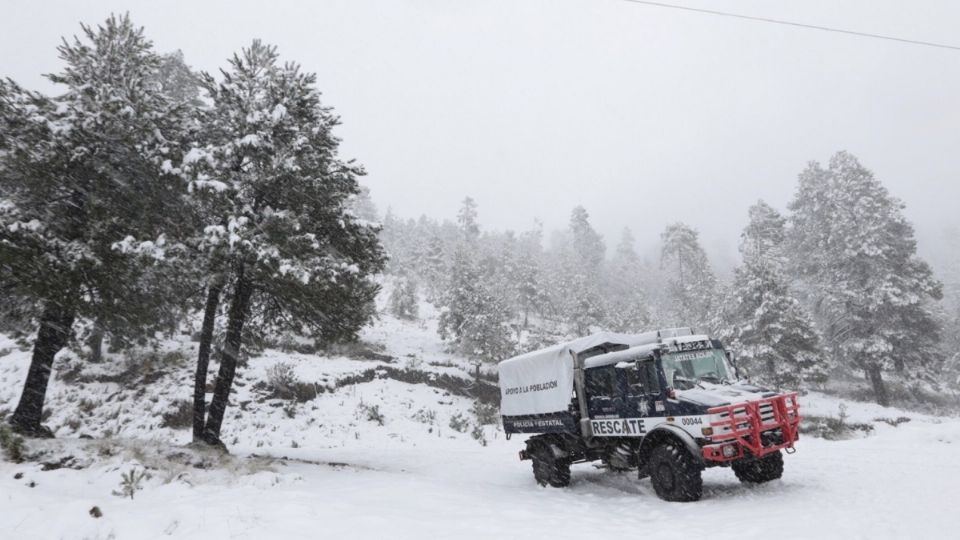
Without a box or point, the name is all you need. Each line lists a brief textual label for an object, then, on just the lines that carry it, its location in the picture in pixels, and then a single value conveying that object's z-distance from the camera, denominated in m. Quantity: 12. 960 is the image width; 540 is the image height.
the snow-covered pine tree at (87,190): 10.34
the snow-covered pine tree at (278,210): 10.68
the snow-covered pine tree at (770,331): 28.69
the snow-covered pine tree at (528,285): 57.53
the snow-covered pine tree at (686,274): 56.72
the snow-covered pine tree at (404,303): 51.28
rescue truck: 8.59
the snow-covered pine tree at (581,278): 49.72
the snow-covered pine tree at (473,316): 34.53
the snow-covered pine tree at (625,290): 51.16
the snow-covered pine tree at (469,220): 84.26
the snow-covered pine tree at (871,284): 29.50
